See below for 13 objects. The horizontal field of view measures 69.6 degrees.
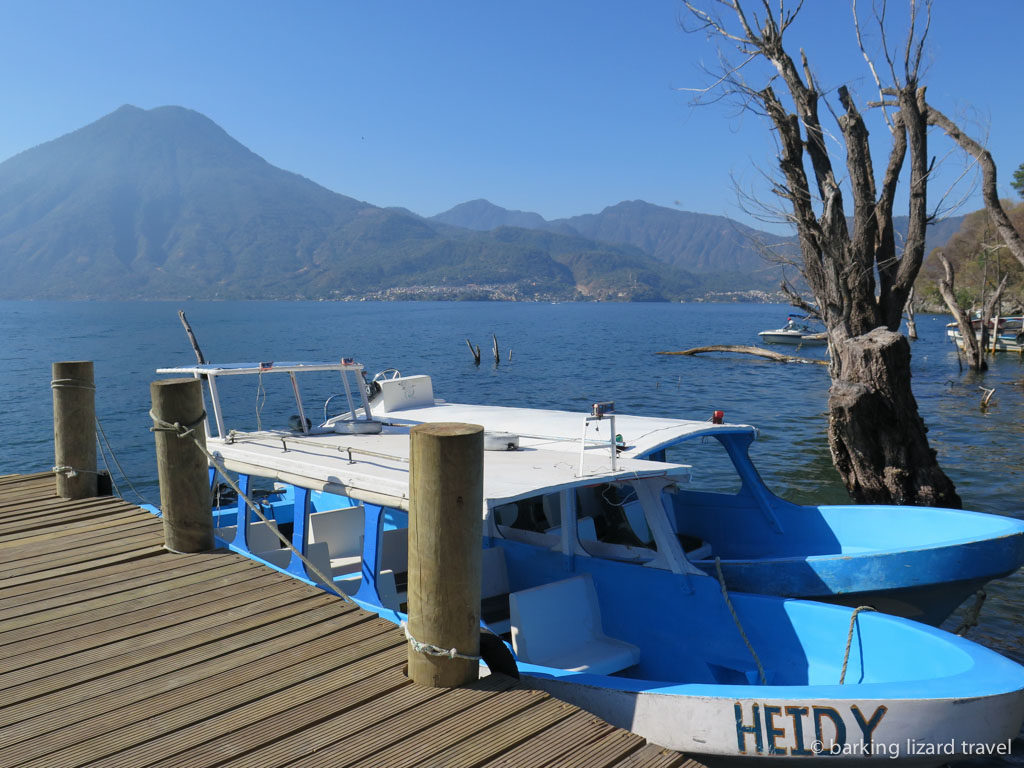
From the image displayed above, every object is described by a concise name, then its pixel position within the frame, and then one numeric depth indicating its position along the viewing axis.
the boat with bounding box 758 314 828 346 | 63.09
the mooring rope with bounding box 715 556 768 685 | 6.52
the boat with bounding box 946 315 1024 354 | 46.09
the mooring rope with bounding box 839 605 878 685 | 6.15
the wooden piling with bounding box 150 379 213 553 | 6.80
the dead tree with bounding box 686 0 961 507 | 12.71
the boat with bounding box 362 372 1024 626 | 7.76
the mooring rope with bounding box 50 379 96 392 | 8.94
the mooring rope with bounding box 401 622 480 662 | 4.69
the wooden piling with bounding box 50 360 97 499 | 8.96
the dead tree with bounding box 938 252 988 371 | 33.62
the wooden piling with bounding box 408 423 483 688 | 4.50
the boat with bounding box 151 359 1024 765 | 5.04
